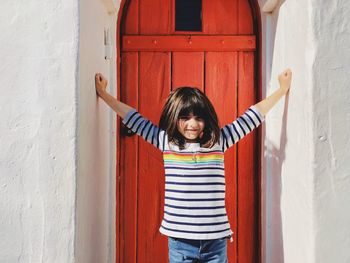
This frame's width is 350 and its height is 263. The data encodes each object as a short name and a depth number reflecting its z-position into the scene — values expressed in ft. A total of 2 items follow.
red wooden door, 9.04
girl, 7.06
